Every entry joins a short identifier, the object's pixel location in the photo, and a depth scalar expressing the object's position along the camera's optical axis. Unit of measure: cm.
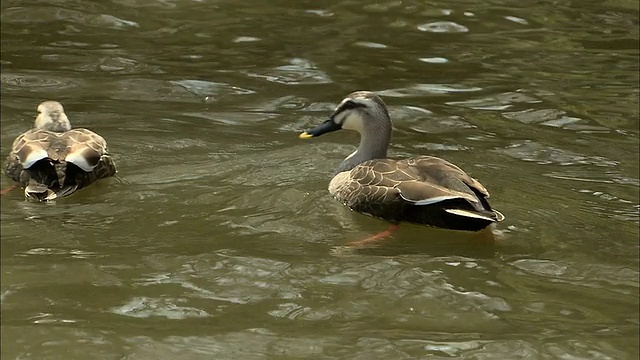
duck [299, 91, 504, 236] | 1328
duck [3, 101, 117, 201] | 1488
